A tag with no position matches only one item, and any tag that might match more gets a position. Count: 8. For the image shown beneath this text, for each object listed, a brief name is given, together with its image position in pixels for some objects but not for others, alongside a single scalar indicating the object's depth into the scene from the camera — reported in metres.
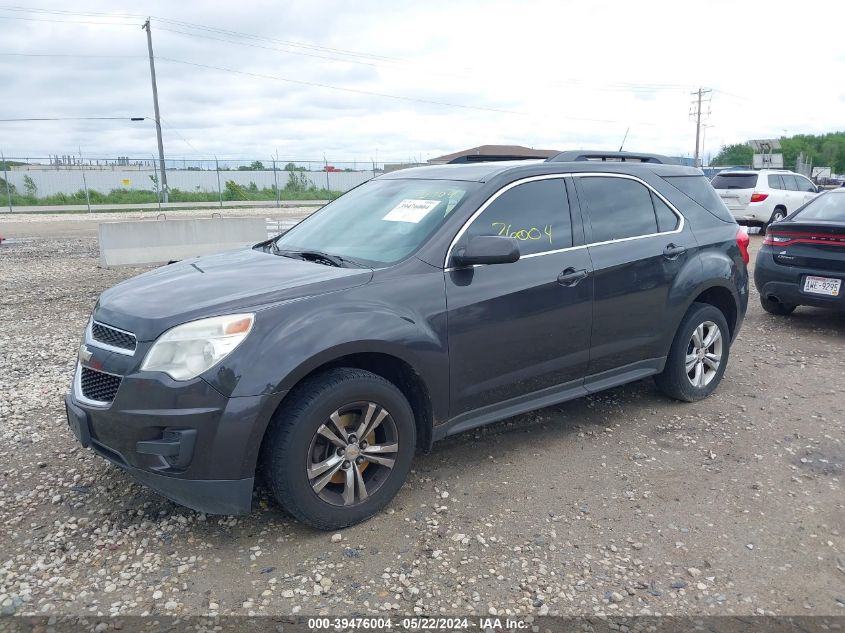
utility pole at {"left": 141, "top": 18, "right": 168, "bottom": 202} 35.72
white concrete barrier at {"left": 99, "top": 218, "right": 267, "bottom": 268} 11.34
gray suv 3.05
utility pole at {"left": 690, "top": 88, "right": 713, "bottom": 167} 66.19
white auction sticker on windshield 3.99
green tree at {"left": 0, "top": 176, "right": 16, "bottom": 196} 32.80
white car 17.06
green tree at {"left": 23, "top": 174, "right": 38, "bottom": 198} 35.31
